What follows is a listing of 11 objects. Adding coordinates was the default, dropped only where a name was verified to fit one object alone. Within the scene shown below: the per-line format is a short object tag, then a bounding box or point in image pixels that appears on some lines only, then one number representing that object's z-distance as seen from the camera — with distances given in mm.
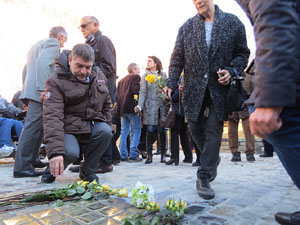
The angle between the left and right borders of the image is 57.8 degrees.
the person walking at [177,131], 5051
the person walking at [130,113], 5855
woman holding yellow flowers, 5566
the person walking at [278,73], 1119
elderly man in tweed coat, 2580
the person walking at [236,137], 5945
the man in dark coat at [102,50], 4098
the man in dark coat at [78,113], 2693
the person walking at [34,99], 3541
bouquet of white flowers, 1985
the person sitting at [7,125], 4836
